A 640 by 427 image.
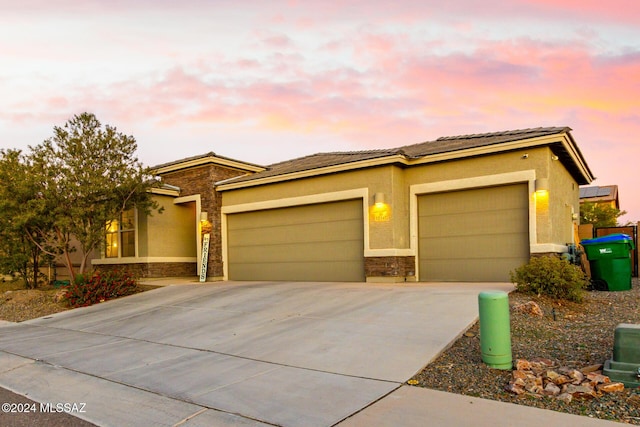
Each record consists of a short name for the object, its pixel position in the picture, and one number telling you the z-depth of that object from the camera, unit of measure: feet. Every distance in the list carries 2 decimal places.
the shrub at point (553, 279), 30.37
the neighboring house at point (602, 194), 124.98
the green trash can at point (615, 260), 38.52
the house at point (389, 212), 40.93
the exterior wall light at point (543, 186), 38.93
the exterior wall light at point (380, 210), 44.37
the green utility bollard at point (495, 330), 18.74
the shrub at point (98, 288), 44.70
